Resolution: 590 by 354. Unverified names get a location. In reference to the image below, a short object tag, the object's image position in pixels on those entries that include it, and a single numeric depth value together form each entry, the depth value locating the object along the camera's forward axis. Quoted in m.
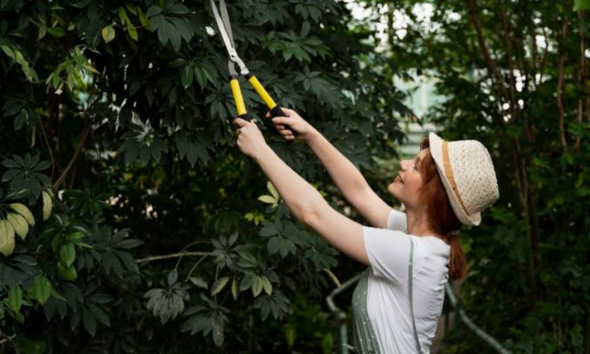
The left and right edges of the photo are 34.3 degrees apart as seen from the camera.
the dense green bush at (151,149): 3.60
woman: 2.67
